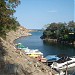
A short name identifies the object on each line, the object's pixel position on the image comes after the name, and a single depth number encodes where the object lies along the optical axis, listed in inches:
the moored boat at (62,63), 672.6
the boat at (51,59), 755.3
